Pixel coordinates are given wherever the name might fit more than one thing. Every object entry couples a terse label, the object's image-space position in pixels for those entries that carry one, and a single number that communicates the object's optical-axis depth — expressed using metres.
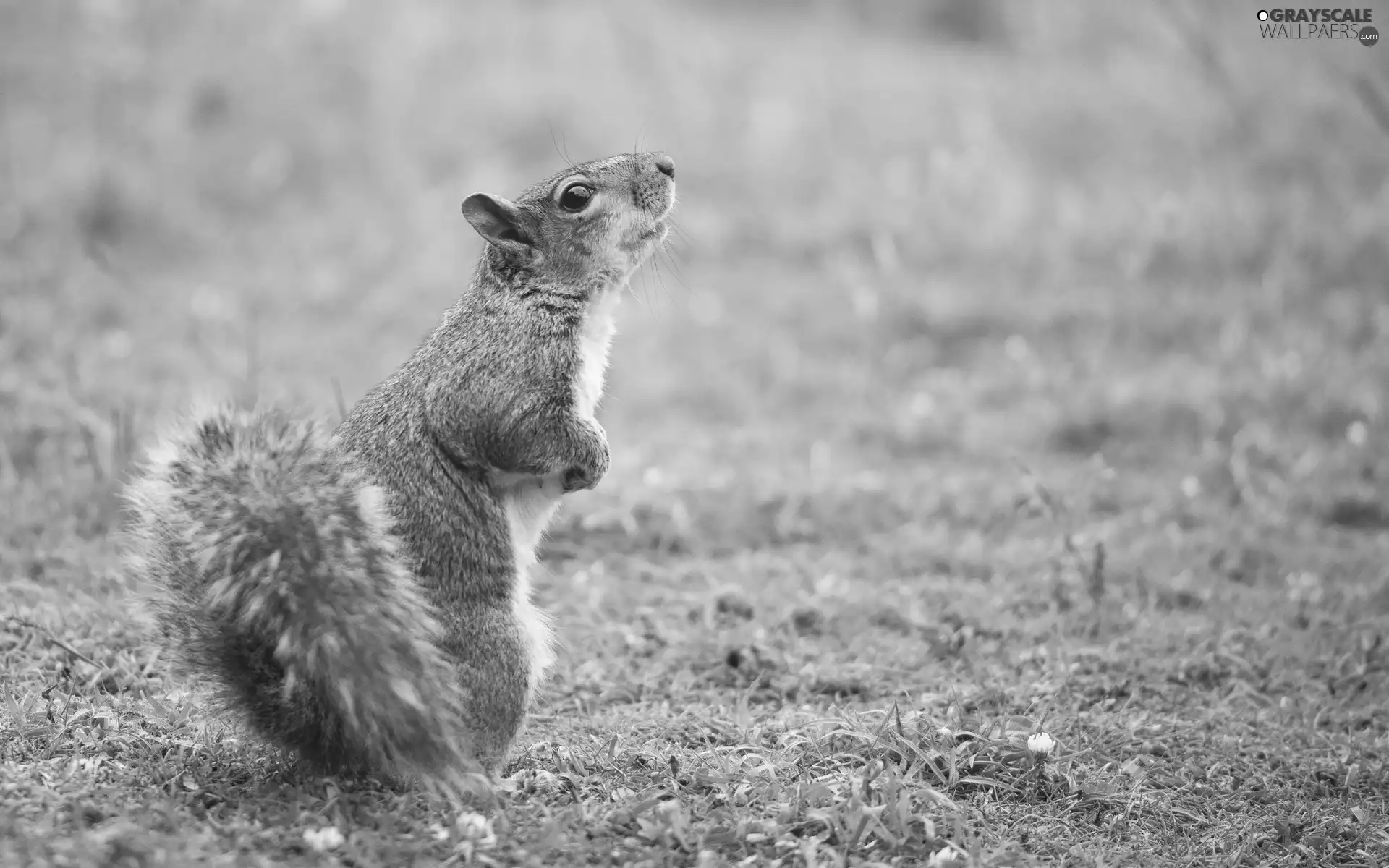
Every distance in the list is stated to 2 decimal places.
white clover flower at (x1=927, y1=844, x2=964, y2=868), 5.82
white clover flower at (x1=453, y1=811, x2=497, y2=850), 5.70
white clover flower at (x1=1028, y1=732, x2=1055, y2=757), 6.77
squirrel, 5.66
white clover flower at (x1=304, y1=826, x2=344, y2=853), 5.45
